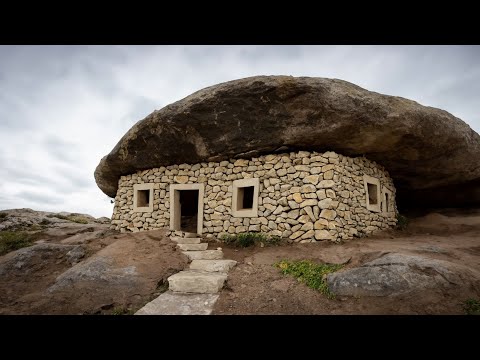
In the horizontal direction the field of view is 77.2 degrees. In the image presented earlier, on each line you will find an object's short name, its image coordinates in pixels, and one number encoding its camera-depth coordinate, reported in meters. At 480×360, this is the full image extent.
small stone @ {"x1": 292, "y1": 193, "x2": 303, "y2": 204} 7.23
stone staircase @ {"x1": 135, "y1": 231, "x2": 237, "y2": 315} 4.18
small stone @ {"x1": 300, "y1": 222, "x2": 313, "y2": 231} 7.03
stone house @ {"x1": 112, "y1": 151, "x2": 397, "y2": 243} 7.15
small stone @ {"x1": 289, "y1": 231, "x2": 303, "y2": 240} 7.07
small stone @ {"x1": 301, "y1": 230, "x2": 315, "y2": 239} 6.96
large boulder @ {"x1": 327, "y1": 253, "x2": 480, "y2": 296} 3.99
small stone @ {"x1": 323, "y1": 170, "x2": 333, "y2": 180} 7.20
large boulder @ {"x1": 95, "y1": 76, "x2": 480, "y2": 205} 6.80
